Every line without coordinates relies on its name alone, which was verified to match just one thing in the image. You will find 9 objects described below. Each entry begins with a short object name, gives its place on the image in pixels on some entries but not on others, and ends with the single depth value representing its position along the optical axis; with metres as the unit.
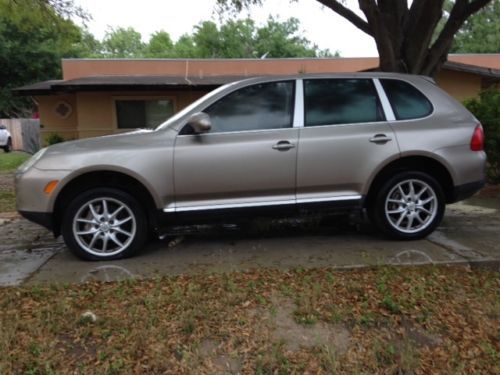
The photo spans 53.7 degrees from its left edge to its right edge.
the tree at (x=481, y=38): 38.22
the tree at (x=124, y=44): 69.06
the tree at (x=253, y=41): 45.16
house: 15.20
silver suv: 4.55
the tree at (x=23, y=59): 30.38
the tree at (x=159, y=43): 62.81
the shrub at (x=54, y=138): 15.70
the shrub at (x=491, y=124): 7.90
